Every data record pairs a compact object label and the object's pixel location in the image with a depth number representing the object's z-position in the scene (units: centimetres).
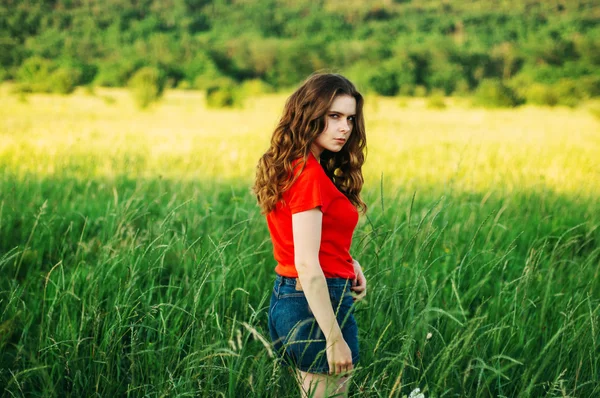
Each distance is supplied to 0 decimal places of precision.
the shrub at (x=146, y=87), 2991
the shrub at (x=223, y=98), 3192
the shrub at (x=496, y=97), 3362
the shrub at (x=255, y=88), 4347
